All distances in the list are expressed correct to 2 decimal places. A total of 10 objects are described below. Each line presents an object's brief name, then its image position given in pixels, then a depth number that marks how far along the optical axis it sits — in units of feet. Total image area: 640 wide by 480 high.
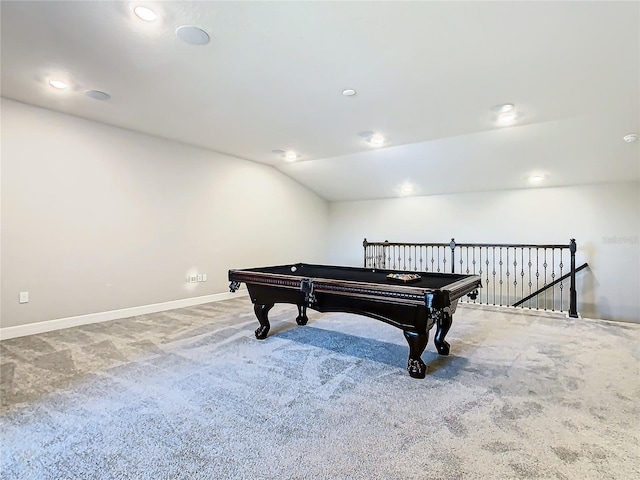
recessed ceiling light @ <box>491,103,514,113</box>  11.92
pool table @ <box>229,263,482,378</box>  7.97
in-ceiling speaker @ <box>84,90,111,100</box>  11.19
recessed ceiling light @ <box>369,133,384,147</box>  15.78
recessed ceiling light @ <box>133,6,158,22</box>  7.04
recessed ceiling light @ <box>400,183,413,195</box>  22.64
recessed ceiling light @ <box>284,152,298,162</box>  19.15
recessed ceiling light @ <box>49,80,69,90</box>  10.48
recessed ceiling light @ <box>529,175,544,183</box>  18.67
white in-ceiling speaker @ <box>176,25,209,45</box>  7.69
